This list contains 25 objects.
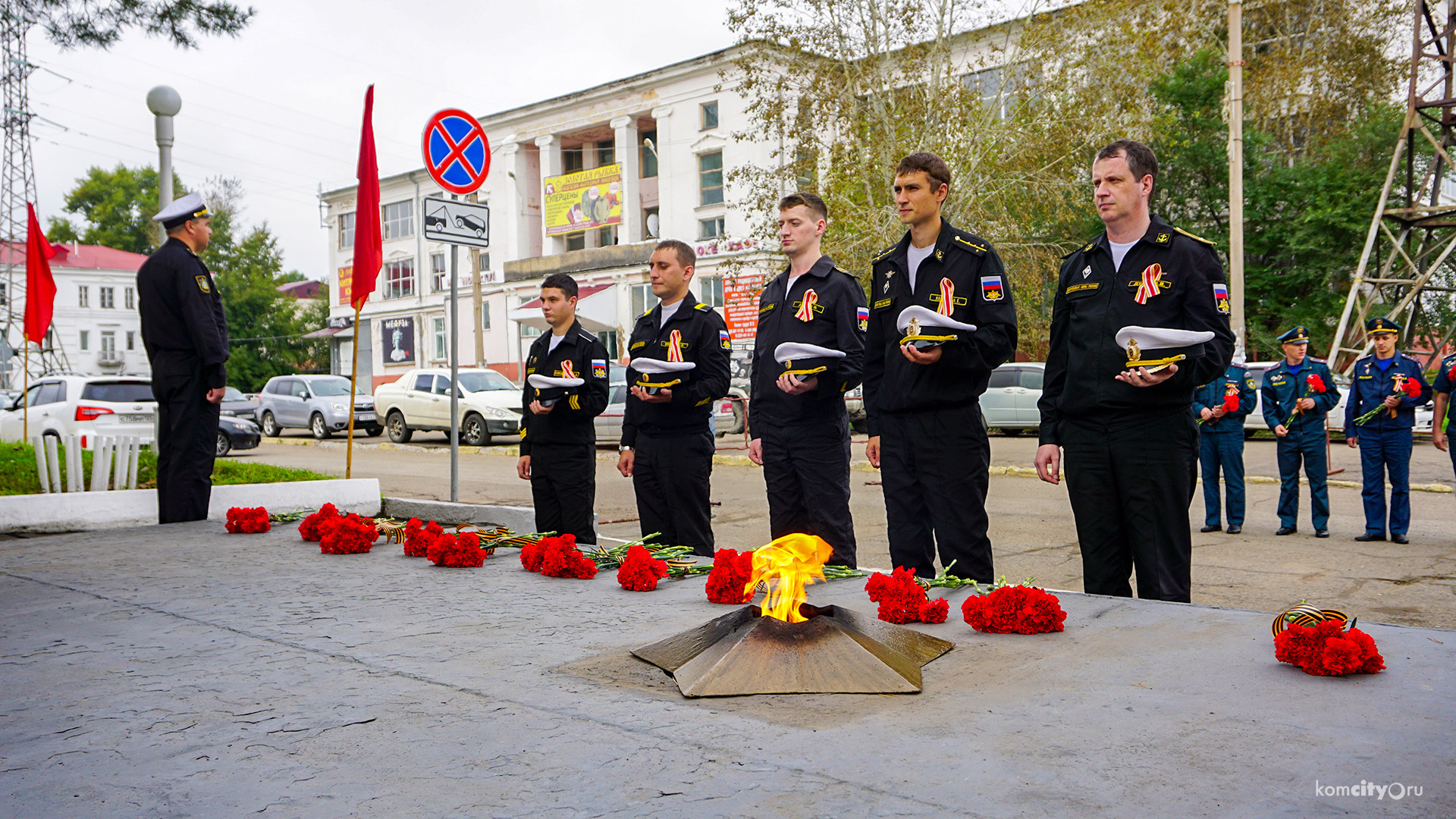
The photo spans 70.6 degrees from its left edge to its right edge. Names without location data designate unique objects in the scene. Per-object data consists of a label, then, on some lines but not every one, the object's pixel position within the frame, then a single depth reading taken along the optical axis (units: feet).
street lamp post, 27.53
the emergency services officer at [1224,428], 30.19
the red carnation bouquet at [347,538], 17.72
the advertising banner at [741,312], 101.96
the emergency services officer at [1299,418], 28.86
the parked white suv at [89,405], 54.13
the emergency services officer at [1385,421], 27.35
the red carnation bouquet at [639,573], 14.11
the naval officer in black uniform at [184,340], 21.08
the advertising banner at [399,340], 162.71
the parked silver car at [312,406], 81.82
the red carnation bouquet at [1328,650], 8.83
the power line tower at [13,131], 104.83
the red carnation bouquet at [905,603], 11.50
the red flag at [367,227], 26.04
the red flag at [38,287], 47.47
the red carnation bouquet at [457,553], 16.19
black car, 64.49
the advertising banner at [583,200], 135.74
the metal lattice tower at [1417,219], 55.77
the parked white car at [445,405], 69.87
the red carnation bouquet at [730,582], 12.87
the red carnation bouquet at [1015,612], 10.91
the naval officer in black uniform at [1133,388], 12.23
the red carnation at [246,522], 20.49
